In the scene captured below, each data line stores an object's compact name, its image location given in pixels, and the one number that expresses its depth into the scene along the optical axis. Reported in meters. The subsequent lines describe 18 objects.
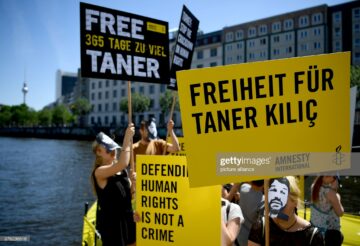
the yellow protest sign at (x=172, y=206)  3.34
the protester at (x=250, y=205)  4.23
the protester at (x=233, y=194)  4.72
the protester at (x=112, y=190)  3.94
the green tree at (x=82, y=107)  93.25
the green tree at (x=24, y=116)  136.00
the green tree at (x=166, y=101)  66.50
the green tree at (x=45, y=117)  120.38
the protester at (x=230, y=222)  3.21
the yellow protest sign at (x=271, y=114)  2.89
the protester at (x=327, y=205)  4.48
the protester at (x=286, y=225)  2.78
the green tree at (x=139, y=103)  73.56
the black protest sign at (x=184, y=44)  6.27
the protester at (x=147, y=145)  6.96
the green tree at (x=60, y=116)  111.56
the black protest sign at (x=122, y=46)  4.57
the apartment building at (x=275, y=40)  59.31
